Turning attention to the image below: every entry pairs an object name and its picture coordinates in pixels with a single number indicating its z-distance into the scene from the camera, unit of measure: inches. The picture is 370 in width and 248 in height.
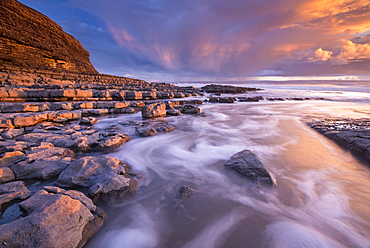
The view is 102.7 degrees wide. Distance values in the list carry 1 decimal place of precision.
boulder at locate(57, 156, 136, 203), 76.0
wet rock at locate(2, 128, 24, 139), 135.3
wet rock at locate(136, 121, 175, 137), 170.7
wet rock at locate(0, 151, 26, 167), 91.0
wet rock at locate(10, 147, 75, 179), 87.1
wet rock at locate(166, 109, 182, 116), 284.8
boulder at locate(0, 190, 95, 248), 45.0
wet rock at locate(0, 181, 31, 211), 63.1
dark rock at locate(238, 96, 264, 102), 537.0
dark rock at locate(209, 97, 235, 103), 493.1
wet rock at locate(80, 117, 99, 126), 208.2
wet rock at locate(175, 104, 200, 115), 306.2
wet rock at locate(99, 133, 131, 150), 132.1
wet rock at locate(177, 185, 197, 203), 78.4
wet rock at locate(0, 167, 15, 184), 80.1
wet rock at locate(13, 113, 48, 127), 173.0
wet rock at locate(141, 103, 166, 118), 252.1
